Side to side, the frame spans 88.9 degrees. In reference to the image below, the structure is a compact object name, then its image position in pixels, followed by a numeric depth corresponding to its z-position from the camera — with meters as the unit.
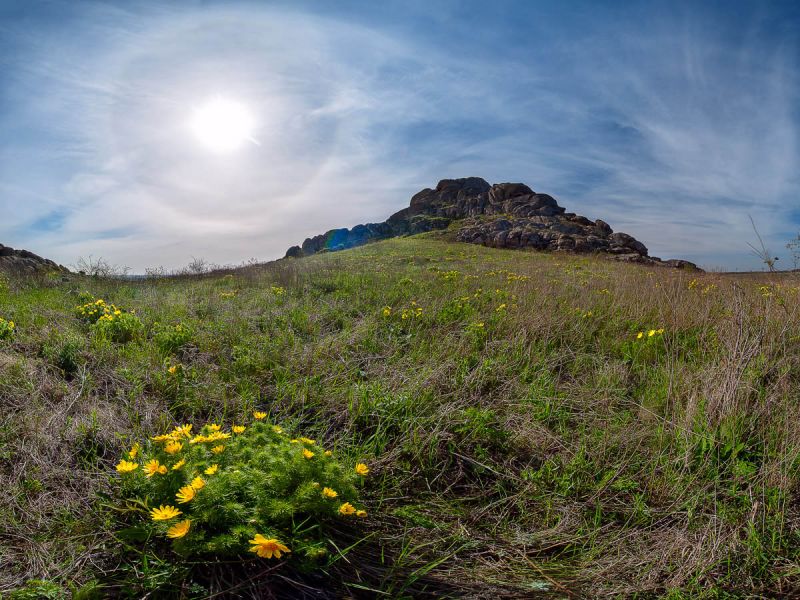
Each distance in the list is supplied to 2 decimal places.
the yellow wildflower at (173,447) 1.97
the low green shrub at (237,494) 1.66
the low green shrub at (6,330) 4.18
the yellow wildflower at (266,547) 1.52
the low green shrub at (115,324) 4.62
